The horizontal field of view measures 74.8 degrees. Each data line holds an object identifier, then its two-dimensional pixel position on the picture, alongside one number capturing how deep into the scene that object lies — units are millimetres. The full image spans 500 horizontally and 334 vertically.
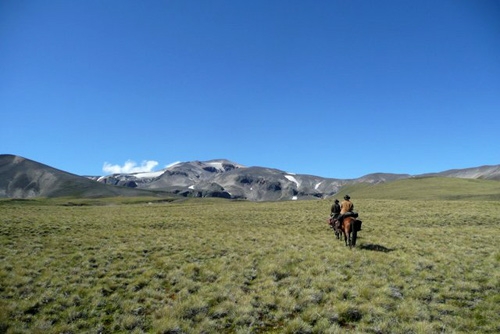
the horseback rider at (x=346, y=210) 22512
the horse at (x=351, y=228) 21788
